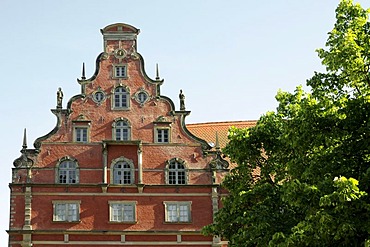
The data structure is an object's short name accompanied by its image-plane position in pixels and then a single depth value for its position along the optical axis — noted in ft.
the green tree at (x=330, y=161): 51.80
